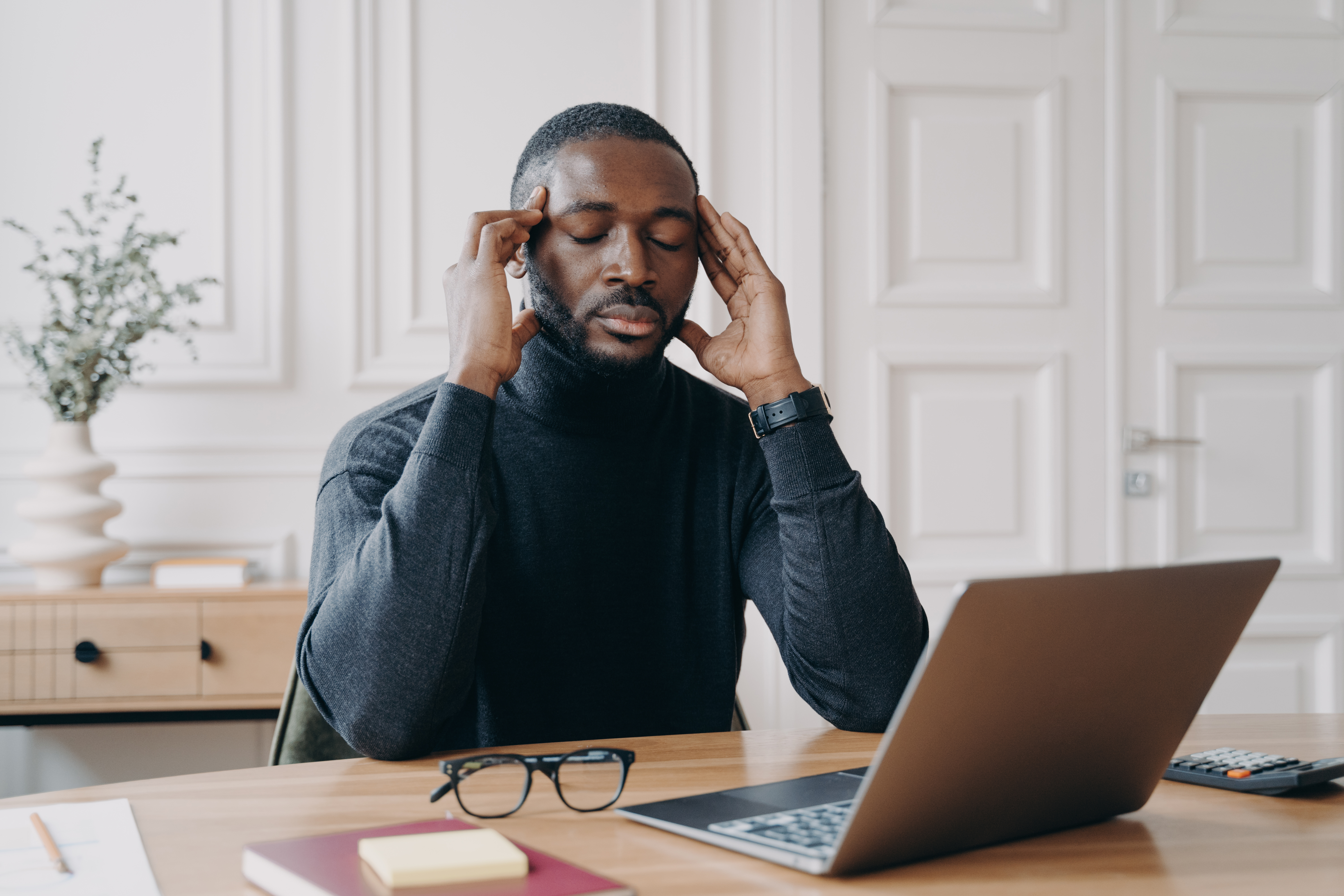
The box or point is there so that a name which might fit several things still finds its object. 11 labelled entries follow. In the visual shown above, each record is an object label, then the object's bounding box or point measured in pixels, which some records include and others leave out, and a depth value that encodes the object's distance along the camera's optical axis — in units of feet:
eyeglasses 2.41
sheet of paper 1.96
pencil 2.04
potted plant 6.88
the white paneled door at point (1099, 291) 8.51
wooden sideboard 6.54
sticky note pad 1.82
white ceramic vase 6.85
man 3.25
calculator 2.61
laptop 1.82
